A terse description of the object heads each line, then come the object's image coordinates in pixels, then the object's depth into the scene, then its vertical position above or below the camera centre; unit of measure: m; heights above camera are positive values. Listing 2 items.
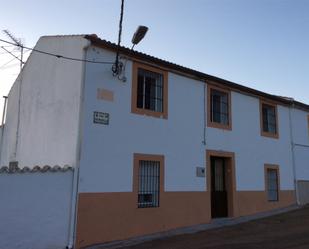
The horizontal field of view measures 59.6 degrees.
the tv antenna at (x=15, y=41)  7.36 +3.82
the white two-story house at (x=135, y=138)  7.40 +1.32
